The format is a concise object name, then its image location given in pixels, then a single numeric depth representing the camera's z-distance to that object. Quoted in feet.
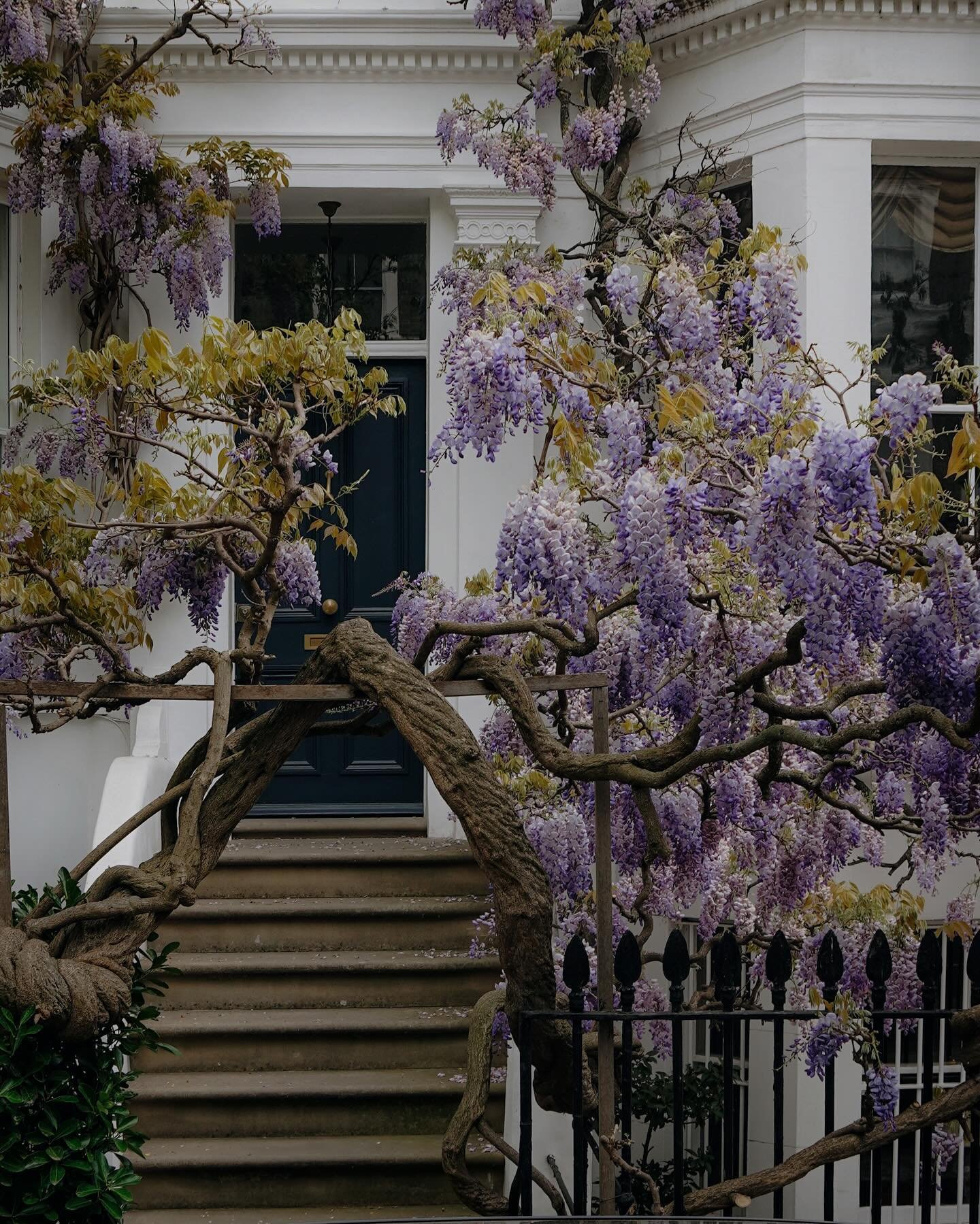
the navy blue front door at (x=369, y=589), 27.63
